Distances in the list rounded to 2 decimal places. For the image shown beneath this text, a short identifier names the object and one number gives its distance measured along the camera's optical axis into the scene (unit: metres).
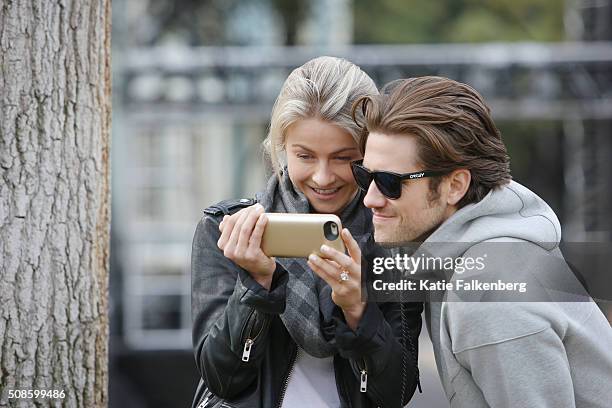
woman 5.53
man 5.10
